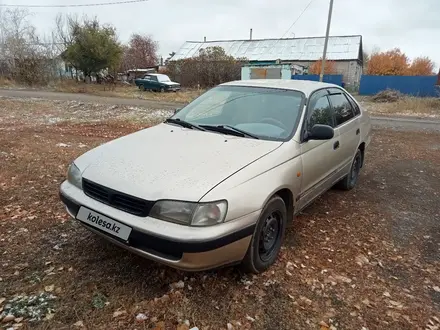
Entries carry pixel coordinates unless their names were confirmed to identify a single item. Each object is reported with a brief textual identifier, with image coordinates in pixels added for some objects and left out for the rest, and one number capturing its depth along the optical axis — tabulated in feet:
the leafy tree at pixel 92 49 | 83.15
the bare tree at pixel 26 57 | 80.94
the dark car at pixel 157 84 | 79.00
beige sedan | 6.95
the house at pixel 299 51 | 126.62
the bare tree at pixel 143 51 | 147.62
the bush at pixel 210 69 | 86.69
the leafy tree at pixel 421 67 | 144.17
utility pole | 54.19
